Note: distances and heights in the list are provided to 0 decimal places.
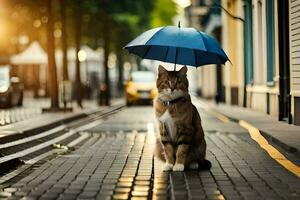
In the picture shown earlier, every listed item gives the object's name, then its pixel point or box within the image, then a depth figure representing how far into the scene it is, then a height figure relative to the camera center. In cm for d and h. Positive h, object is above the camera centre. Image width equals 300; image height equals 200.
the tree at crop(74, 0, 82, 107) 3022 +155
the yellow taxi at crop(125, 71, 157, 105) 3588 -103
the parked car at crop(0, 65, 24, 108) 2959 -78
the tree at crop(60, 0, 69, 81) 2894 +148
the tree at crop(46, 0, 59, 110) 2512 +41
